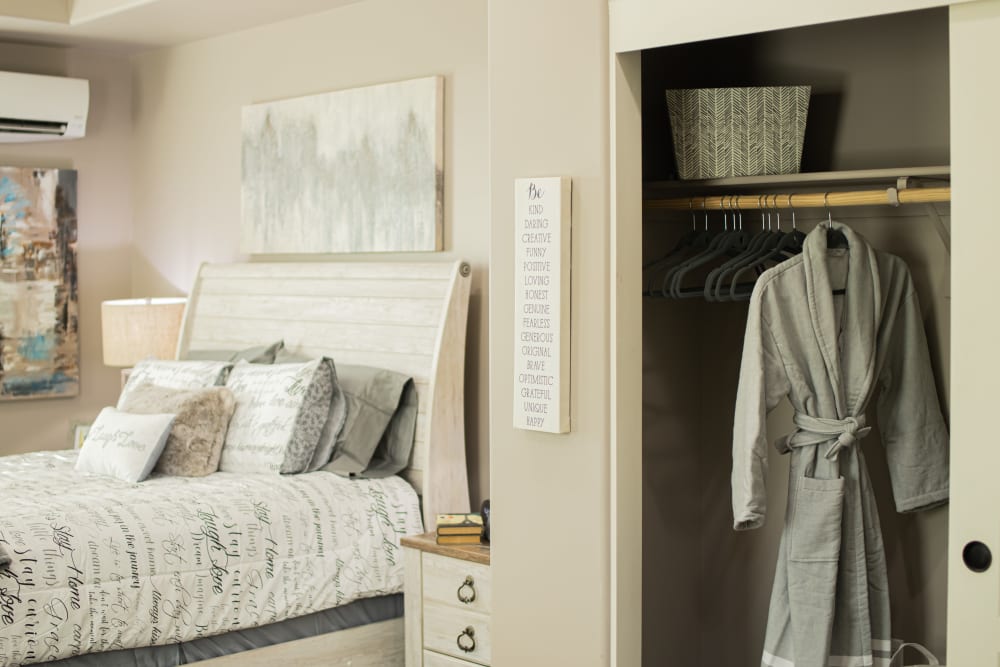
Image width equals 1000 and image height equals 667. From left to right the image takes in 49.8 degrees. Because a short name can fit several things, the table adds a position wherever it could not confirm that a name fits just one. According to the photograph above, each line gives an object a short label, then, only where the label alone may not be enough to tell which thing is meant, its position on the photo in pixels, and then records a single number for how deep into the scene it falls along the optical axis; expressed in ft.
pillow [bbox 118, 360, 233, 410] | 13.15
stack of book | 10.61
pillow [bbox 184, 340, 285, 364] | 13.58
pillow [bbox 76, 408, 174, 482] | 11.59
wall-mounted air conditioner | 16.05
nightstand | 10.28
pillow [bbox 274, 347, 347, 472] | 12.17
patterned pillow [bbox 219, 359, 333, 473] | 11.92
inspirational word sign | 7.72
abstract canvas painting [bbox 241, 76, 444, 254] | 13.03
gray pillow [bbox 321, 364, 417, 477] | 12.07
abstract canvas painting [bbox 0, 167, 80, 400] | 16.87
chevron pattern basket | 8.35
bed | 9.45
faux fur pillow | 11.93
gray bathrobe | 7.72
